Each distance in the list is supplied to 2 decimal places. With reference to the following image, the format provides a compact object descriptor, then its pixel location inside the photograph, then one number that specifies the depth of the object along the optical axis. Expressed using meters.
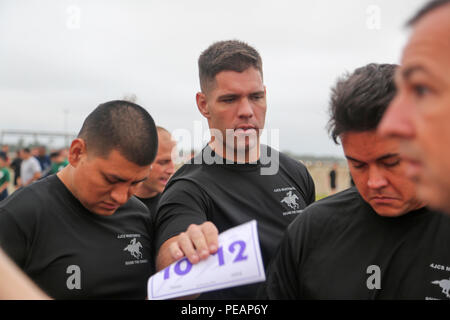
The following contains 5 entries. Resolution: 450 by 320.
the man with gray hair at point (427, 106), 0.97
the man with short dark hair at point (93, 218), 2.18
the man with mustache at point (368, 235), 1.89
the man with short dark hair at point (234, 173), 2.58
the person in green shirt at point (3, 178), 10.42
